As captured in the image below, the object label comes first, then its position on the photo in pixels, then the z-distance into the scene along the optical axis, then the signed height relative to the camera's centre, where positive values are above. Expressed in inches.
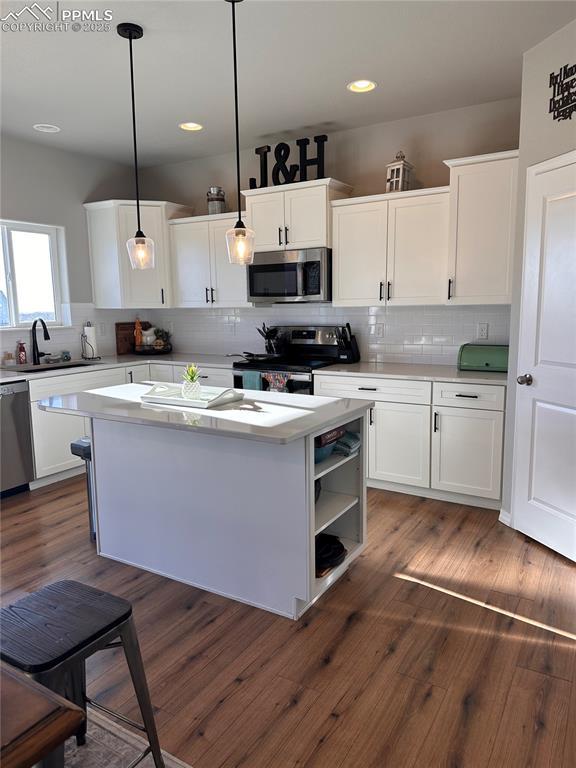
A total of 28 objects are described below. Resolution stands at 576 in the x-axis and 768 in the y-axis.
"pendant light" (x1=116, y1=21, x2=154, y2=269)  102.9 +13.3
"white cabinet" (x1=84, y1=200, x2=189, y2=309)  190.5 +21.5
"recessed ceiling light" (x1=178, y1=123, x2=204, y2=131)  161.2 +57.5
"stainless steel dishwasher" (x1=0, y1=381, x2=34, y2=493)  150.5 -35.5
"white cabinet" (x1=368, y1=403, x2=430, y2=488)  144.6 -37.3
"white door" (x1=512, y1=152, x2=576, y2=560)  108.7 -11.4
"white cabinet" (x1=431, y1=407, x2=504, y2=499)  134.7 -36.7
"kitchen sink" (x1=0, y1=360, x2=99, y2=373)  166.6 -17.1
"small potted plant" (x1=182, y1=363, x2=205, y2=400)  105.7 -14.6
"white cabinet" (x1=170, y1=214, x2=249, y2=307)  185.8 +16.7
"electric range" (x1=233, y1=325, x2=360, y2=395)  161.5 -15.4
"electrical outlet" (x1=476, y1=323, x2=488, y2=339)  154.3 -6.2
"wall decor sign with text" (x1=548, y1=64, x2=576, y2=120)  105.5 +44.0
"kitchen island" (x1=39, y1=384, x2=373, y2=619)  89.5 -33.9
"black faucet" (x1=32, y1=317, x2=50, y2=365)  173.3 -9.3
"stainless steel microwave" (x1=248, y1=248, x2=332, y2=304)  162.6 +11.5
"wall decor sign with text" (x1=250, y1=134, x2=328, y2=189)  163.9 +47.3
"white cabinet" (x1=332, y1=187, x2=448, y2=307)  146.5 +18.0
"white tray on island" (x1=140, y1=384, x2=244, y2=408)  103.2 -17.1
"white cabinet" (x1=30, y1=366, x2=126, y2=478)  159.3 -35.2
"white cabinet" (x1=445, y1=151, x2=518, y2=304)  132.6 +21.3
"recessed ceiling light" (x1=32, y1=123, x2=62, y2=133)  157.5 +56.4
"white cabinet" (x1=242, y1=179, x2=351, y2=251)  159.8 +30.8
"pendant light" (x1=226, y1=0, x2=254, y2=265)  97.0 +12.7
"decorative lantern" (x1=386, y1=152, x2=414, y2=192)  151.9 +39.4
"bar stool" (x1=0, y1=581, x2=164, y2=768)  48.9 -31.5
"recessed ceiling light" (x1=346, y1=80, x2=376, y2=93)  131.4 +56.8
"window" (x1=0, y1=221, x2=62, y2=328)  173.3 +13.7
